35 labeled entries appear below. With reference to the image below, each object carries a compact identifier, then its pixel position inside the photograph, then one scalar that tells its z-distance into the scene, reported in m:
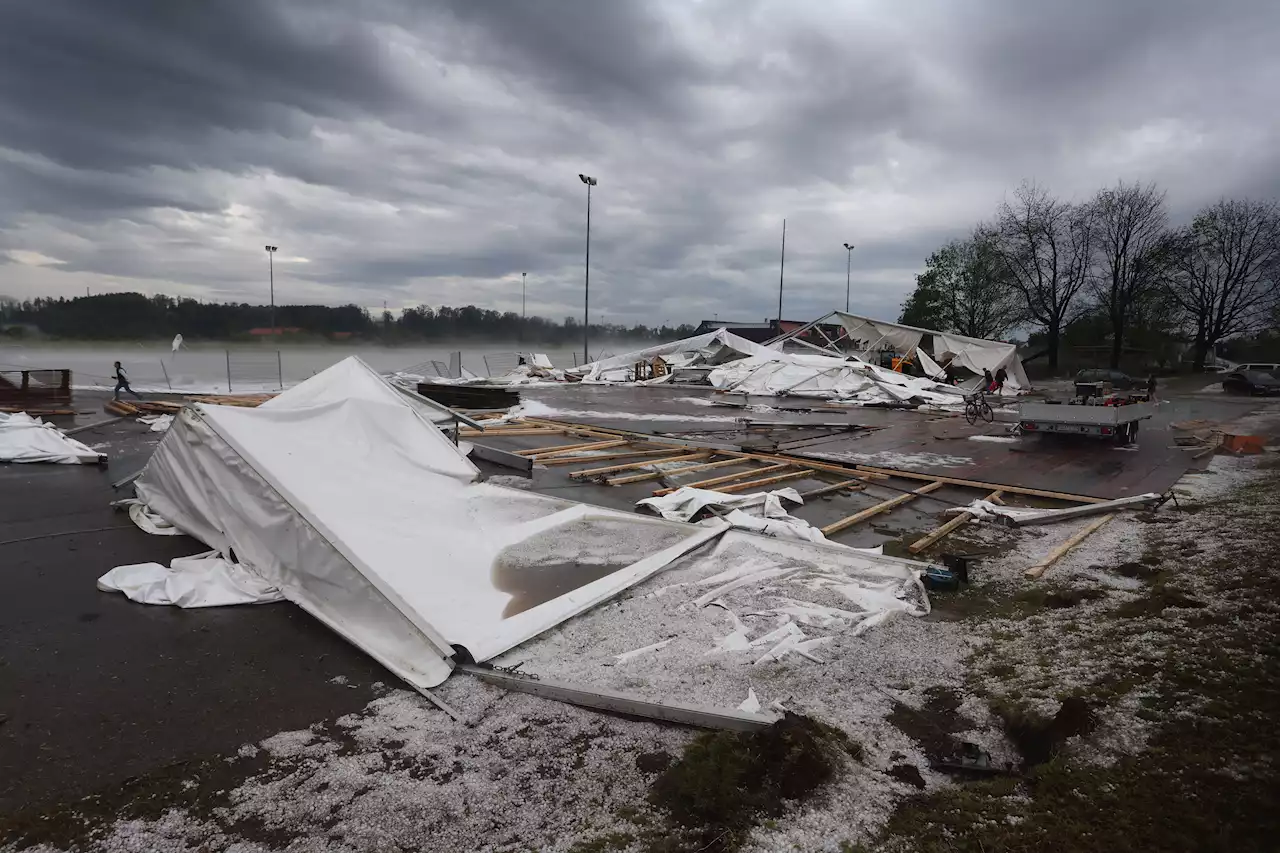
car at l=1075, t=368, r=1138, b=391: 32.62
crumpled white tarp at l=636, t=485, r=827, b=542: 6.82
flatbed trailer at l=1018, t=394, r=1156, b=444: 13.53
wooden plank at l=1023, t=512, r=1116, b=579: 5.96
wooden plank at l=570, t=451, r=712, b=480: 10.17
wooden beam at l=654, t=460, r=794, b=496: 9.41
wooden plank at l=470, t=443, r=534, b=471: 10.47
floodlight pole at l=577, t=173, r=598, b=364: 38.80
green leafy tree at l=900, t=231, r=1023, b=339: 51.06
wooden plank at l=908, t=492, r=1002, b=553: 6.69
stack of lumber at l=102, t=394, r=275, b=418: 17.97
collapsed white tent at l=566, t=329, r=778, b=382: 37.78
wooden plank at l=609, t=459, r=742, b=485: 9.84
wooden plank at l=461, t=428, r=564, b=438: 14.68
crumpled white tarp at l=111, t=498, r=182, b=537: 6.70
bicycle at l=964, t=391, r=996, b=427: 19.12
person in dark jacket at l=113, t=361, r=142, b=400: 19.78
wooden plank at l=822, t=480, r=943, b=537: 7.47
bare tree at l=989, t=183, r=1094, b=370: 47.16
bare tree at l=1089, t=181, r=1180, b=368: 45.09
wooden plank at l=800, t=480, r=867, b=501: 9.27
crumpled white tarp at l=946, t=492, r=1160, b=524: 7.91
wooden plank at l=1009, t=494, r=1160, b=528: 7.89
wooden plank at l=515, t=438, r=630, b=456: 12.08
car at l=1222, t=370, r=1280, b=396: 29.86
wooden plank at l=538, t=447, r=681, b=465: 11.34
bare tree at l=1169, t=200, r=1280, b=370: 44.44
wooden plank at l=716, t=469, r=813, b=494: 9.31
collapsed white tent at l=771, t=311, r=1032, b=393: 32.41
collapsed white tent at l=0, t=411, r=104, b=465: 10.70
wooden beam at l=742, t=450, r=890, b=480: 10.60
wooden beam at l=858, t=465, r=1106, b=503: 8.98
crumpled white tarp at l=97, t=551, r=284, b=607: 5.08
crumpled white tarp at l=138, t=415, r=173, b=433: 15.05
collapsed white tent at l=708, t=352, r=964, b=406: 26.22
